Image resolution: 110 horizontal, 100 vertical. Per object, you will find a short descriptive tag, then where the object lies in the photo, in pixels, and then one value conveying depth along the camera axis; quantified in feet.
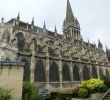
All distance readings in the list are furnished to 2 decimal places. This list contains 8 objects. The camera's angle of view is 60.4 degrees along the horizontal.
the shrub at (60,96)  33.98
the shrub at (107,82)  39.19
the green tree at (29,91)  24.77
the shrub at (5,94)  20.08
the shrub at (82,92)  32.49
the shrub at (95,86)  35.20
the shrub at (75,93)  34.71
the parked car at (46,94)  33.50
